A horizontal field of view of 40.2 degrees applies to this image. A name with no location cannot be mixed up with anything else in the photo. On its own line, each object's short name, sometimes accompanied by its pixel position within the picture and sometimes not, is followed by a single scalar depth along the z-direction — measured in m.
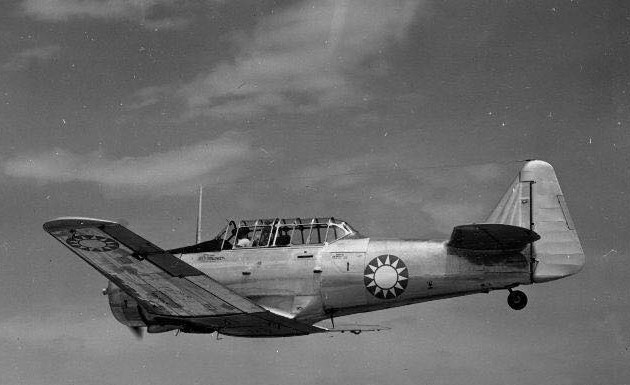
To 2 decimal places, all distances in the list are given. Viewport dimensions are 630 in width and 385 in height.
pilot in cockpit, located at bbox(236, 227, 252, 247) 16.86
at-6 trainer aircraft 14.73
